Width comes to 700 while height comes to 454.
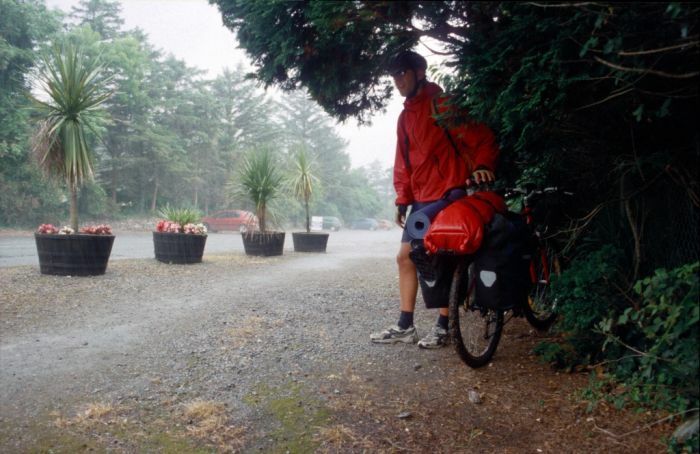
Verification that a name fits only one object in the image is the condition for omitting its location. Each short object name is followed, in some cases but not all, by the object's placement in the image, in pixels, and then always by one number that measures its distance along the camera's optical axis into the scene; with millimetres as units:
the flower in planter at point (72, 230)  6270
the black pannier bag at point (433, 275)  2750
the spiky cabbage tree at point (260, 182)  10258
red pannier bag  2506
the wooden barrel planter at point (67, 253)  6055
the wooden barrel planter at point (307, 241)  11898
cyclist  2879
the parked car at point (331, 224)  36375
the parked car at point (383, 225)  45912
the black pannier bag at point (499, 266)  2613
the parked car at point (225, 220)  26453
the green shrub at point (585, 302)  2365
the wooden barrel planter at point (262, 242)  10180
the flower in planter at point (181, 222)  8266
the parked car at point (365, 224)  43406
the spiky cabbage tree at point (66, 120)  6441
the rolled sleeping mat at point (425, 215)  2939
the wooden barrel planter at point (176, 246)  8133
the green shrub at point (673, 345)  1466
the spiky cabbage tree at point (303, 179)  12094
